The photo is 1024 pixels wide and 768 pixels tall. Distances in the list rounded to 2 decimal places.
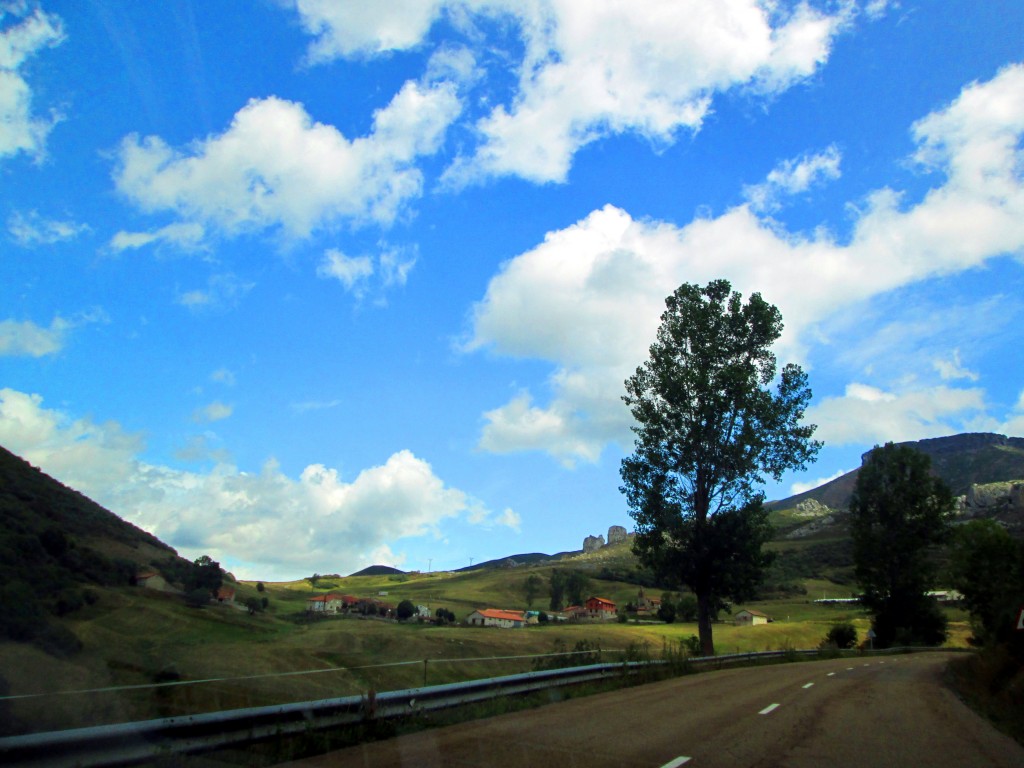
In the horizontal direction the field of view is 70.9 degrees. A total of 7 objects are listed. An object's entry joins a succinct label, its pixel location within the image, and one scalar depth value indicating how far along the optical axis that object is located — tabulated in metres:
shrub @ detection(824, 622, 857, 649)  59.47
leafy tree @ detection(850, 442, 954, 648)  52.59
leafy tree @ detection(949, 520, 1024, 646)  51.10
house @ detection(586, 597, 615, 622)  106.38
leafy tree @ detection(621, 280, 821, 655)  30.30
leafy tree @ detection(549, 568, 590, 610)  128.89
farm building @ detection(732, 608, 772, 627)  97.90
